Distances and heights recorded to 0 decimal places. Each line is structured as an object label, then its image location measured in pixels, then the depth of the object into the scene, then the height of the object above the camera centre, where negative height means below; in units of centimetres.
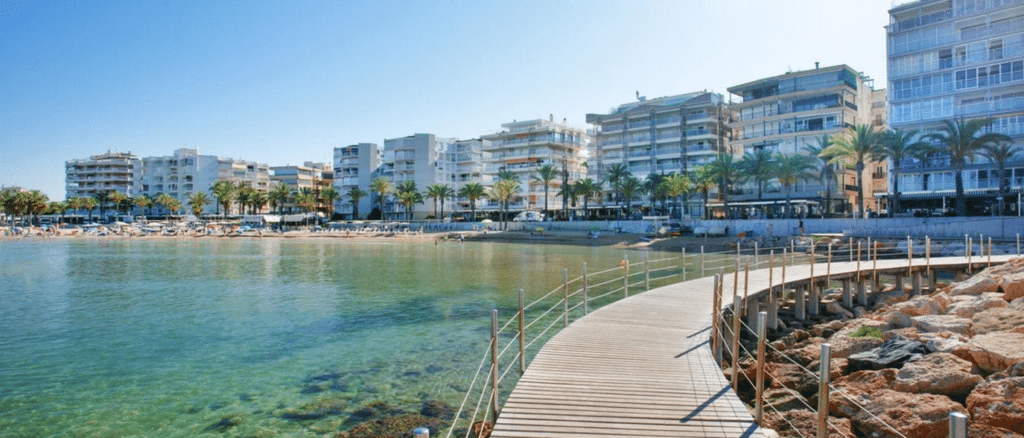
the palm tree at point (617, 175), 8925 +635
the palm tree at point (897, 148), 5703 +633
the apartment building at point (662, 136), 9344 +1335
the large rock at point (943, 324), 1388 -264
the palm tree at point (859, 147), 5772 +664
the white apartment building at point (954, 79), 5919 +1424
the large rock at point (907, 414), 868 -306
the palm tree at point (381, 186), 11438 +648
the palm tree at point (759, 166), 7062 +593
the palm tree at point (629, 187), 8775 +452
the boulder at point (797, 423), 1009 -364
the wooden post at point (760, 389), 774 -232
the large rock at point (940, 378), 988 -277
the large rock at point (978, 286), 1877 -233
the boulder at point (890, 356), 1162 -283
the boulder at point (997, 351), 1042 -248
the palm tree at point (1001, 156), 5209 +521
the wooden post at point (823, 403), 621 -204
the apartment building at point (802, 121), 7694 +1287
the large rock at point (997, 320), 1316 -247
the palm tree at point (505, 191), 9719 +454
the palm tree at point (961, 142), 5194 +632
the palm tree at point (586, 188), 9481 +471
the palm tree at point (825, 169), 7188 +559
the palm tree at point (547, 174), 9731 +734
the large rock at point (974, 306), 1585 -254
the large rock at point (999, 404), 837 -281
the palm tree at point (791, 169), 6862 +536
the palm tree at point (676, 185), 8056 +427
